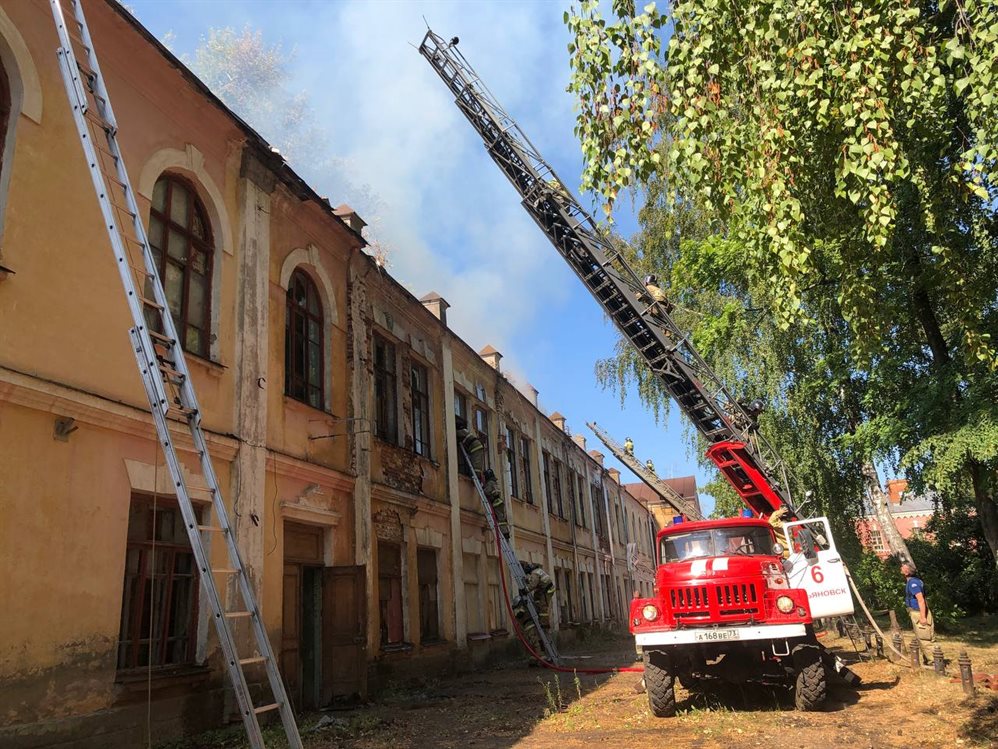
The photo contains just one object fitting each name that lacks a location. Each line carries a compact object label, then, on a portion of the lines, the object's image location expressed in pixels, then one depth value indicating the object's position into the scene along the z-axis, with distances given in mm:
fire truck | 8289
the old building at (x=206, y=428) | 6598
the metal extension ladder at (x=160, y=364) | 4762
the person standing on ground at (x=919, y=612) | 14570
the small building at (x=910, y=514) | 65875
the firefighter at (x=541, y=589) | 17625
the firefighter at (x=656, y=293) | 12055
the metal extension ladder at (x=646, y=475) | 29547
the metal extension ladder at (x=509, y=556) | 16734
